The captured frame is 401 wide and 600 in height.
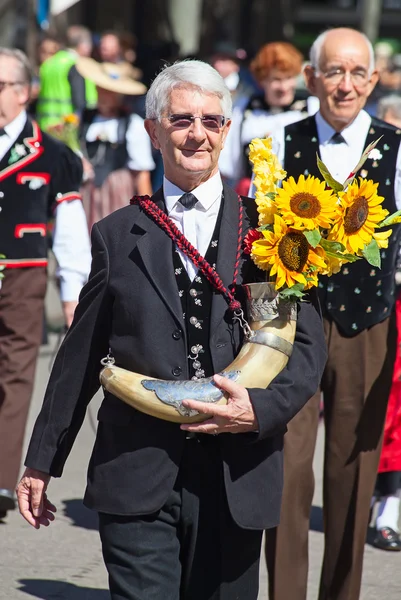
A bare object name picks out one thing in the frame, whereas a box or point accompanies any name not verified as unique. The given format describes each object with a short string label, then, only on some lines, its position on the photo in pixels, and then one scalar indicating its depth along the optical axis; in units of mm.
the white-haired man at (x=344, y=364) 7314
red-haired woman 14589
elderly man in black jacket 5456
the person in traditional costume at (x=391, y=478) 9433
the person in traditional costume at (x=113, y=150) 18444
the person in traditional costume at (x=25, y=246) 9606
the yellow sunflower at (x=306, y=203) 5412
